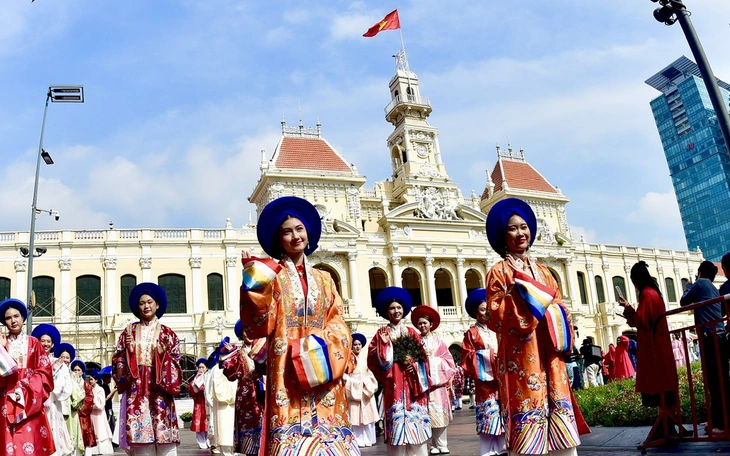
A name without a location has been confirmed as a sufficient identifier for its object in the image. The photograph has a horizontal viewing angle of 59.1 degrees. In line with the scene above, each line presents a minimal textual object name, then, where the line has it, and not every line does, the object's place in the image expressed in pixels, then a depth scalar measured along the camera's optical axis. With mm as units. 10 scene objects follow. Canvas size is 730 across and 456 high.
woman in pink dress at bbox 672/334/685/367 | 18219
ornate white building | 29578
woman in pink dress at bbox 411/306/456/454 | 6859
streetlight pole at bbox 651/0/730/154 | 7406
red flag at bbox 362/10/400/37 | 32750
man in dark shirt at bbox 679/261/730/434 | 5621
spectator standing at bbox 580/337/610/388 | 19875
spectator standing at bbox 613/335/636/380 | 20047
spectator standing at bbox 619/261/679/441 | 5777
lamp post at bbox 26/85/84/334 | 15091
